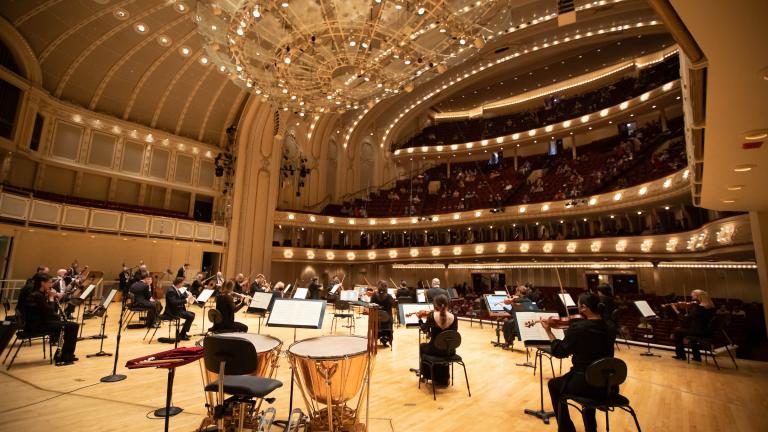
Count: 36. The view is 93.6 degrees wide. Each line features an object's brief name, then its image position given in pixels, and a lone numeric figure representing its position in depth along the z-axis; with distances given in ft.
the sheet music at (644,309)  25.85
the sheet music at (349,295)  35.17
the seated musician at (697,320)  22.11
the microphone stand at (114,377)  16.22
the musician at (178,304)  24.57
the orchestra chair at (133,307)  25.90
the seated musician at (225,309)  18.67
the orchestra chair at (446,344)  15.31
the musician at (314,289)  38.46
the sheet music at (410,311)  20.34
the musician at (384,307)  26.32
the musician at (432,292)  24.38
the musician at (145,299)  26.22
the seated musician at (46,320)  17.87
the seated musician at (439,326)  16.57
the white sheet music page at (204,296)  26.63
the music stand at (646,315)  25.77
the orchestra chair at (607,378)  9.89
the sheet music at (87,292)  24.62
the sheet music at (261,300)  24.52
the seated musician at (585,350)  10.91
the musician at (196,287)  37.04
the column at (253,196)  61.31
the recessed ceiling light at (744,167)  15.36
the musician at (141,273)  35.32
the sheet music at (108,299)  22.53
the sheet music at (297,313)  14.89
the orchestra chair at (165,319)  24.72
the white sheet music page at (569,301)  28.28
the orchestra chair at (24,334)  17.34
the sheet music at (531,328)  16.51
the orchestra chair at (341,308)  31.24
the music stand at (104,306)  22.53
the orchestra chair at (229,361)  8.57
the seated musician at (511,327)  25.13
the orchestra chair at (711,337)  21.75
